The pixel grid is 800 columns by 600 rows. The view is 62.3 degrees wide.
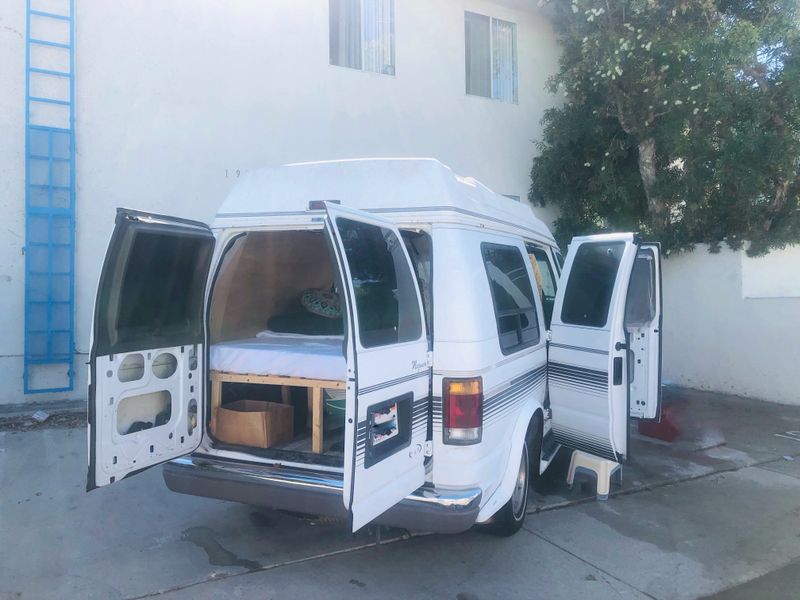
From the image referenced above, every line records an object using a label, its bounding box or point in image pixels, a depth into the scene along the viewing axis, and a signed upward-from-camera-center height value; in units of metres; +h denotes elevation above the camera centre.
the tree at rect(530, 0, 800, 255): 8.62 +2.89
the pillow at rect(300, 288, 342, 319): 5.27 +0.11
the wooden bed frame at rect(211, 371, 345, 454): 3.97 -0.41
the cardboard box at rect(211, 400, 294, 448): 4.16 -0.69
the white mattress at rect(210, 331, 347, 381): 4.00 -0.26
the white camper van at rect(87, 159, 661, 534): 3.46 -0.26
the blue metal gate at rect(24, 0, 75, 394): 7.35 +1.36
